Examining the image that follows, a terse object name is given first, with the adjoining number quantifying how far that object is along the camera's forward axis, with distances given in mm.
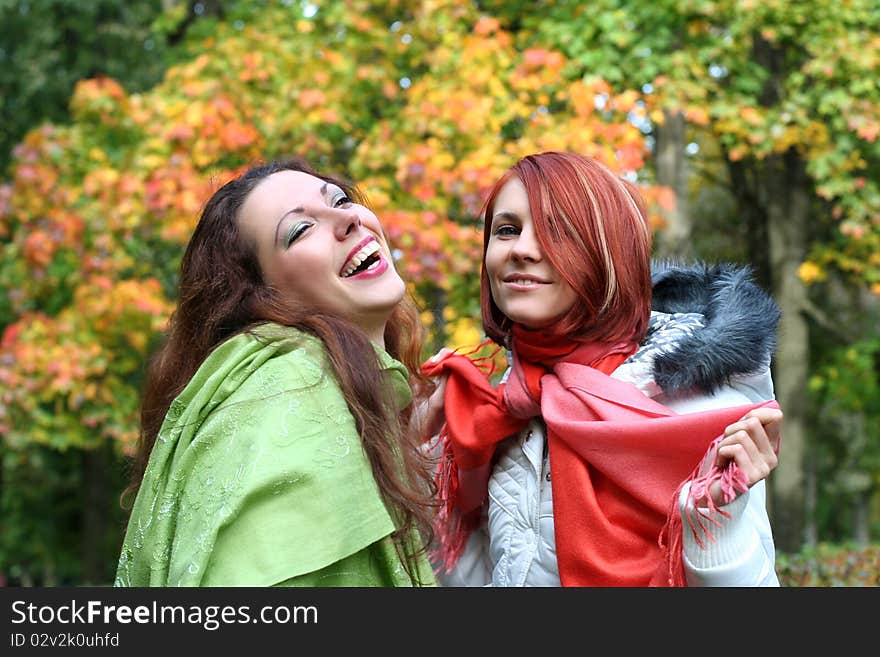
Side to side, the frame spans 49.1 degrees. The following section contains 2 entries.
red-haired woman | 1841
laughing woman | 1582
